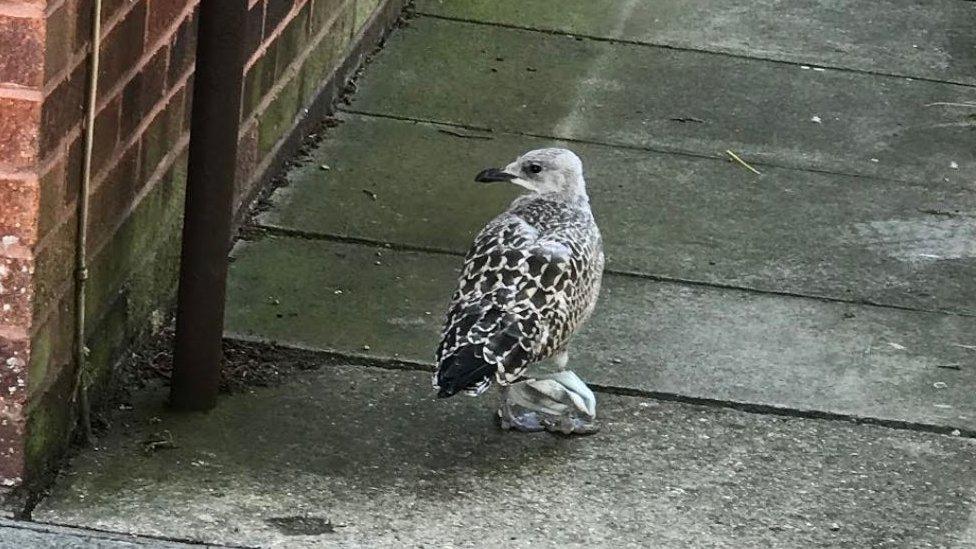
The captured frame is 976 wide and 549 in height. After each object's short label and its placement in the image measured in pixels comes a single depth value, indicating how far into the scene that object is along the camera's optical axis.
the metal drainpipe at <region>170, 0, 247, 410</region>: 4.48
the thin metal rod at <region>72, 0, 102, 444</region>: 4.14
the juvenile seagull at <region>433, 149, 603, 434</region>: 4.52
